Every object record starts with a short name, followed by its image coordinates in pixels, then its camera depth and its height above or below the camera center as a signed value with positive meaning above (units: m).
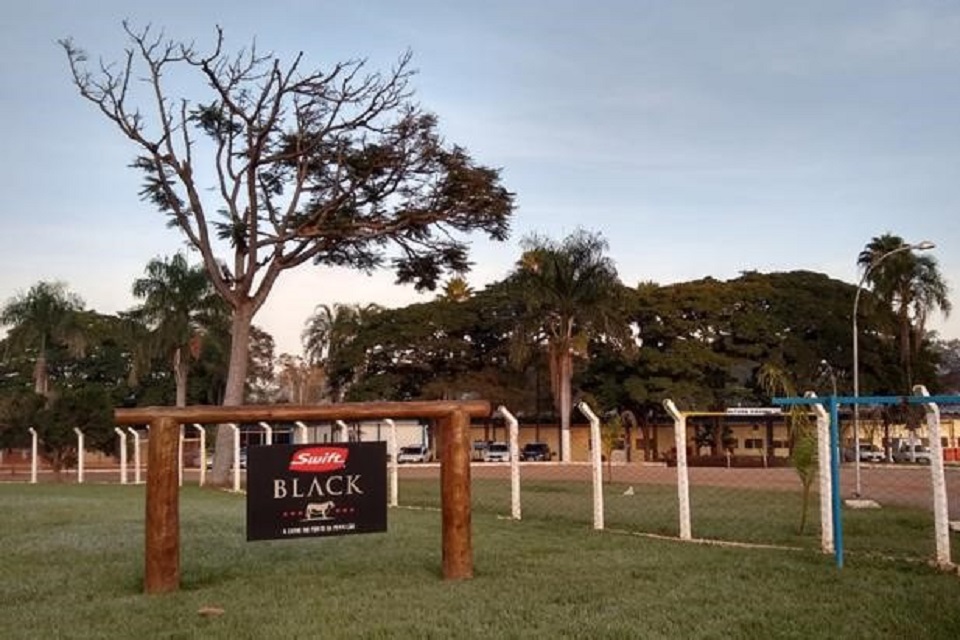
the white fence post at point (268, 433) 22.20 -0.41
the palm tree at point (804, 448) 13.23 -0.52
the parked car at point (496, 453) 53.22 -2.18
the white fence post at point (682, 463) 11.91 -0.64
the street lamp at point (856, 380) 21.65 +0.78
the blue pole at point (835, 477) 9.14 -0.64
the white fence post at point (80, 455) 32.16 -1.19
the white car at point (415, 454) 56.12 -2.29
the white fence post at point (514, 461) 15.12 -0.73
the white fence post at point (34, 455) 33.09 -1.20
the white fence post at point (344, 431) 21.40 -0.38
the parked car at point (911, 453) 51.18 -2.49
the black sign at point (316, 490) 8.98 -0.67
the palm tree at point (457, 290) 64.00 +7.61
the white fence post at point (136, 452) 29.10 -1.00
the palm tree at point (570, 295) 49.31 +5.52
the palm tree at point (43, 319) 46.50 +4.48
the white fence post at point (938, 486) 8.88 -0.70
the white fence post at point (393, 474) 17.48 -1.09
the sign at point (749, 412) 31.82 -0.12
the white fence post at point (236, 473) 24.33 -1.43
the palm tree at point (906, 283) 52.12 +6.23
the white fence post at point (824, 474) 10.05 -0.66
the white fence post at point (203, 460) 28.06 -1.24
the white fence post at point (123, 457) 29.71 -1.18
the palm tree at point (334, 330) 59.50 +4.87
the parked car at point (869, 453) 49.42 -2.41
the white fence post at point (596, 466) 13.20 -0.73
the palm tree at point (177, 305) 43.34 +4.78
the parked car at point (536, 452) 57.09 -2.29
